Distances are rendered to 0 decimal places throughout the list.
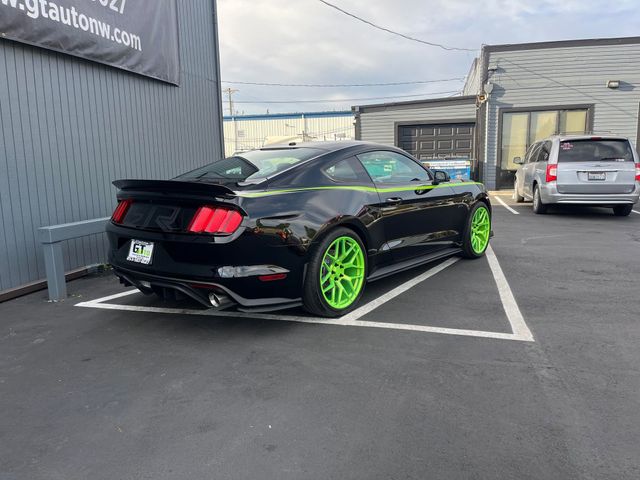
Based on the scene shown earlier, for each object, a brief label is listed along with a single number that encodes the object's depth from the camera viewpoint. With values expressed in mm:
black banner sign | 5008
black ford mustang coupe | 3467
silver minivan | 9055
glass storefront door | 15344
